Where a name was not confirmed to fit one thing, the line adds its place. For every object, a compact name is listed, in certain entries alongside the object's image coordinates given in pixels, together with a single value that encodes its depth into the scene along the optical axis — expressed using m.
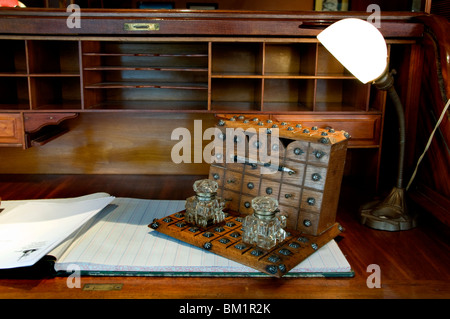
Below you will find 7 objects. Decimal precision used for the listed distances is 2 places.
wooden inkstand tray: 1.30
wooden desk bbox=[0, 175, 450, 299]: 1.22
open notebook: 1.32
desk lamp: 1.47
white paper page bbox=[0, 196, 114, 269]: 1.35
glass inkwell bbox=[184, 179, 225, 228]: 1.53
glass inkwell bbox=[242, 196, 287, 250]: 1.37
